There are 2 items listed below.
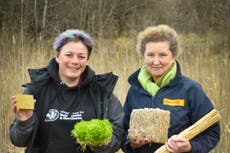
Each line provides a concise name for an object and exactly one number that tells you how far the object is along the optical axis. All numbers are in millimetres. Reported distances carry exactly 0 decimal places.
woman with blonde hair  2932
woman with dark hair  2914
